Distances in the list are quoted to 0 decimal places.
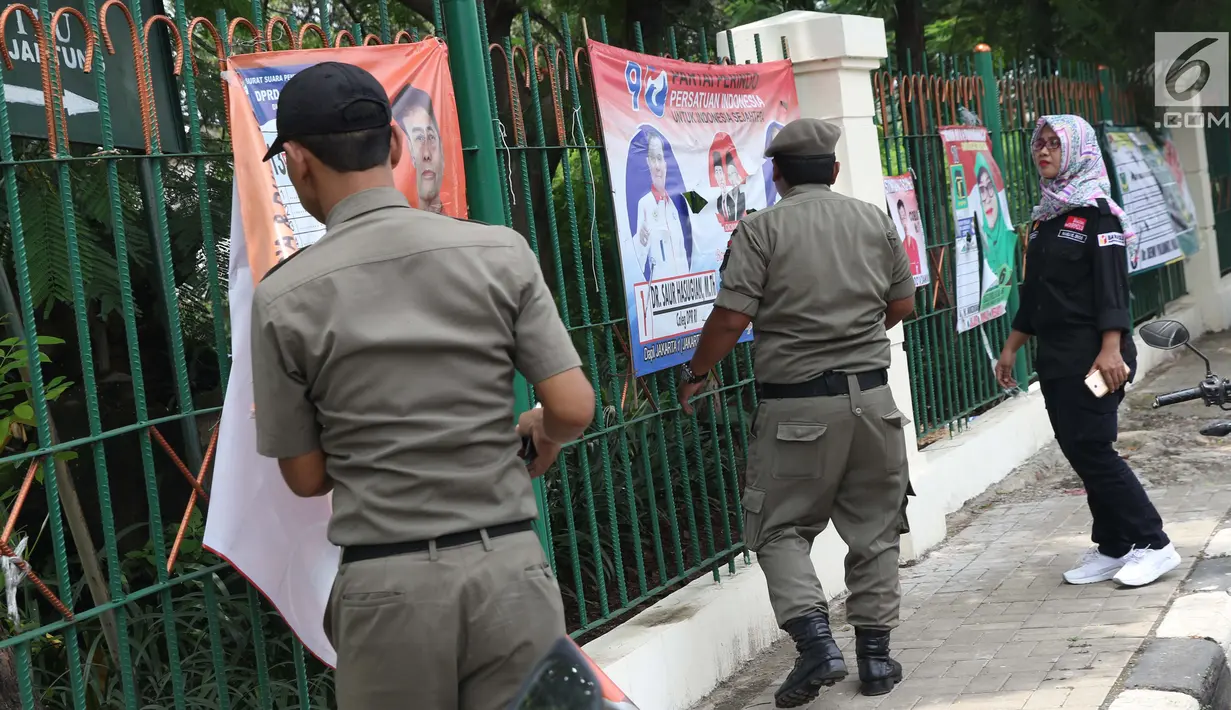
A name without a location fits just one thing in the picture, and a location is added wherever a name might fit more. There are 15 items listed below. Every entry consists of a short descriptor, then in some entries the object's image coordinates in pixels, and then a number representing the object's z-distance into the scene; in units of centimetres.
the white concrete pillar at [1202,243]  1301
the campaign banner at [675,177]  468
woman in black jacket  532
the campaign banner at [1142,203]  1066
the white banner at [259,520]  309
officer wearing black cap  247
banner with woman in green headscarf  772
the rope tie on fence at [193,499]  309
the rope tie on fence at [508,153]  427
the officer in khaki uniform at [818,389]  448
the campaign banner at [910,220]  683
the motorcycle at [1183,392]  441
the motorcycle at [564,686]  152
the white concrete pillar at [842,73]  600
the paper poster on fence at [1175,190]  1164
